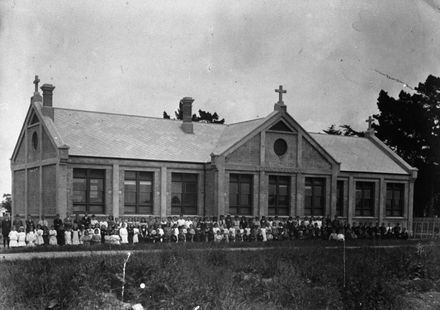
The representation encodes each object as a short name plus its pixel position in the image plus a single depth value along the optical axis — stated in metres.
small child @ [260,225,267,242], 32.99
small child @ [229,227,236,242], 32.03
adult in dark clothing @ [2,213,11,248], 28.92
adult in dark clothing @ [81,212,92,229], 29.69
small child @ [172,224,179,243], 30.56
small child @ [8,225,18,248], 26.41
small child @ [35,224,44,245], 27.83
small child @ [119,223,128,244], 29.64
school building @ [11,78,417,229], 33.72
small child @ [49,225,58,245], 27.94
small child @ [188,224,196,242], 31.02
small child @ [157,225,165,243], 30.22
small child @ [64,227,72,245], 28.11
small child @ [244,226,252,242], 32.56
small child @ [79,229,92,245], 27.86
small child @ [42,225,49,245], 27.97
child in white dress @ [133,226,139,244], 29.72
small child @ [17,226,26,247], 26.67
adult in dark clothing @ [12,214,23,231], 28.80
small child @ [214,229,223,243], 31.17
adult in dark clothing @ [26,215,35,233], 28.51
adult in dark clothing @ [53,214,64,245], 28.70
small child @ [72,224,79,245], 28.52
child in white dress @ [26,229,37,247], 27.00
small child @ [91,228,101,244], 27.84
